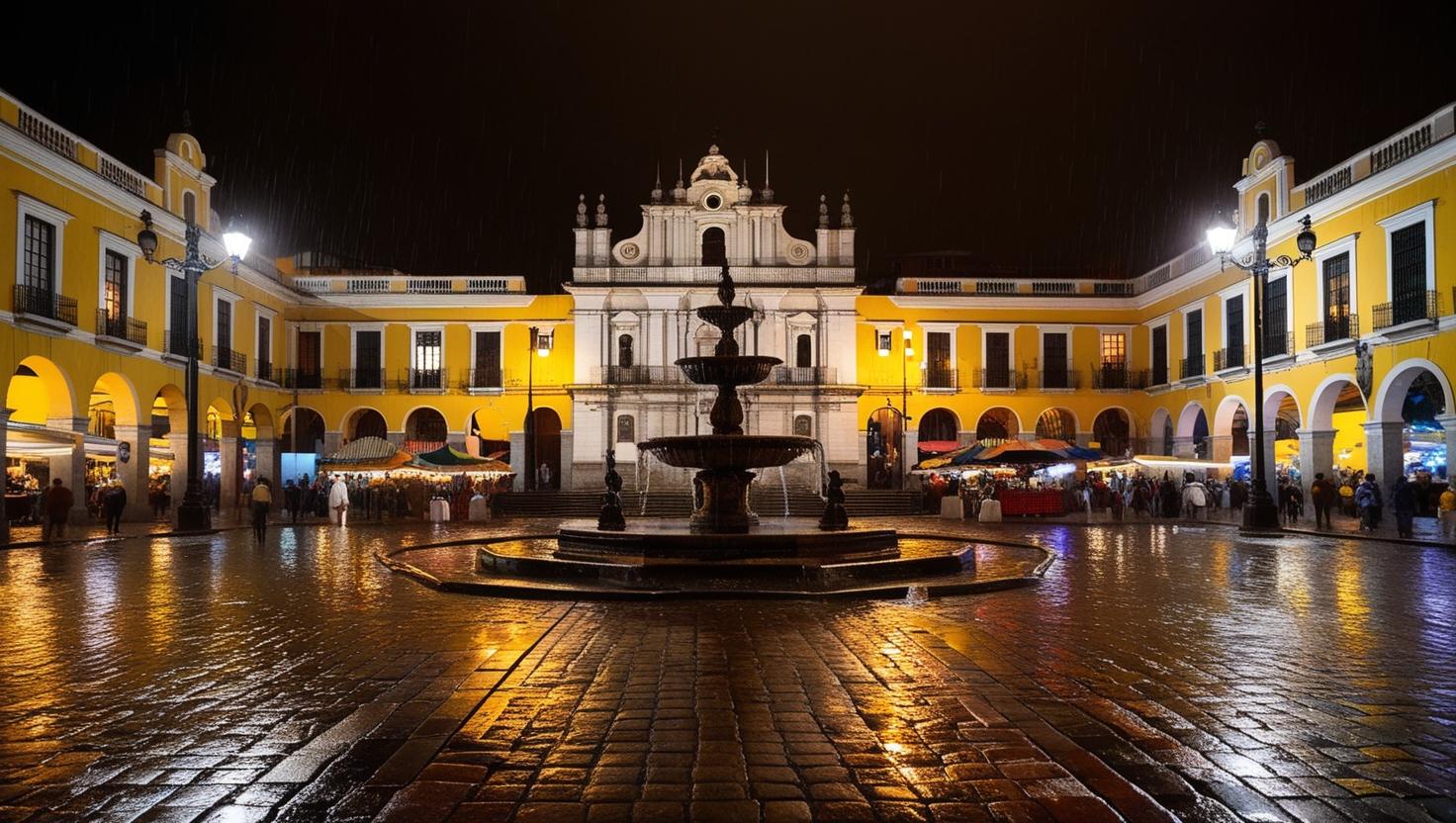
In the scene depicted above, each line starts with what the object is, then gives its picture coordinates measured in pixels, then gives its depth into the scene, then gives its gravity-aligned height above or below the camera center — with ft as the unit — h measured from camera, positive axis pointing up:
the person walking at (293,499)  80.18 -3.40
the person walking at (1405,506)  58.59 -3.30
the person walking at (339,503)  75.20 -3.52
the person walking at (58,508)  57.47 -2.87
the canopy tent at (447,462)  89.76 -0.84
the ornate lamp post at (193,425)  61.77 +1.62
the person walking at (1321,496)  67.87 -3.11
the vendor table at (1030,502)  88.33 -4.42
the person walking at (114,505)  62.54 -2.97
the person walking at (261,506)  57.57 -2.89
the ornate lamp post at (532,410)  112.47 +4.32
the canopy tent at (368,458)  89.04 -0.45
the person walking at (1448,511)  57.36 -3.55
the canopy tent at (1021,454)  86.79 -0.52
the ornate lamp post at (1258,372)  58.95 +4.09
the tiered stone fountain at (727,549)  31.89 -3.32
